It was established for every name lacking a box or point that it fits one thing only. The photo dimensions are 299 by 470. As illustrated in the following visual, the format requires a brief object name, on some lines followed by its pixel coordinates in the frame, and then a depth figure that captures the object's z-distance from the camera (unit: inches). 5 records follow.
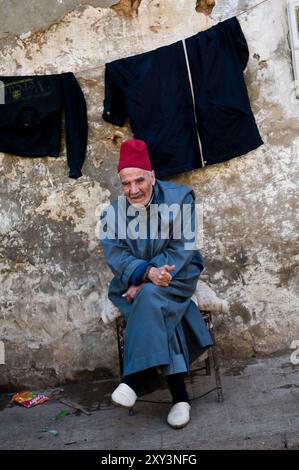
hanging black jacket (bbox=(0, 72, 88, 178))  195.3
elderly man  156.5
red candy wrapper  189.8
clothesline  188.4
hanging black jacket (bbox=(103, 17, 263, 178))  185.2
